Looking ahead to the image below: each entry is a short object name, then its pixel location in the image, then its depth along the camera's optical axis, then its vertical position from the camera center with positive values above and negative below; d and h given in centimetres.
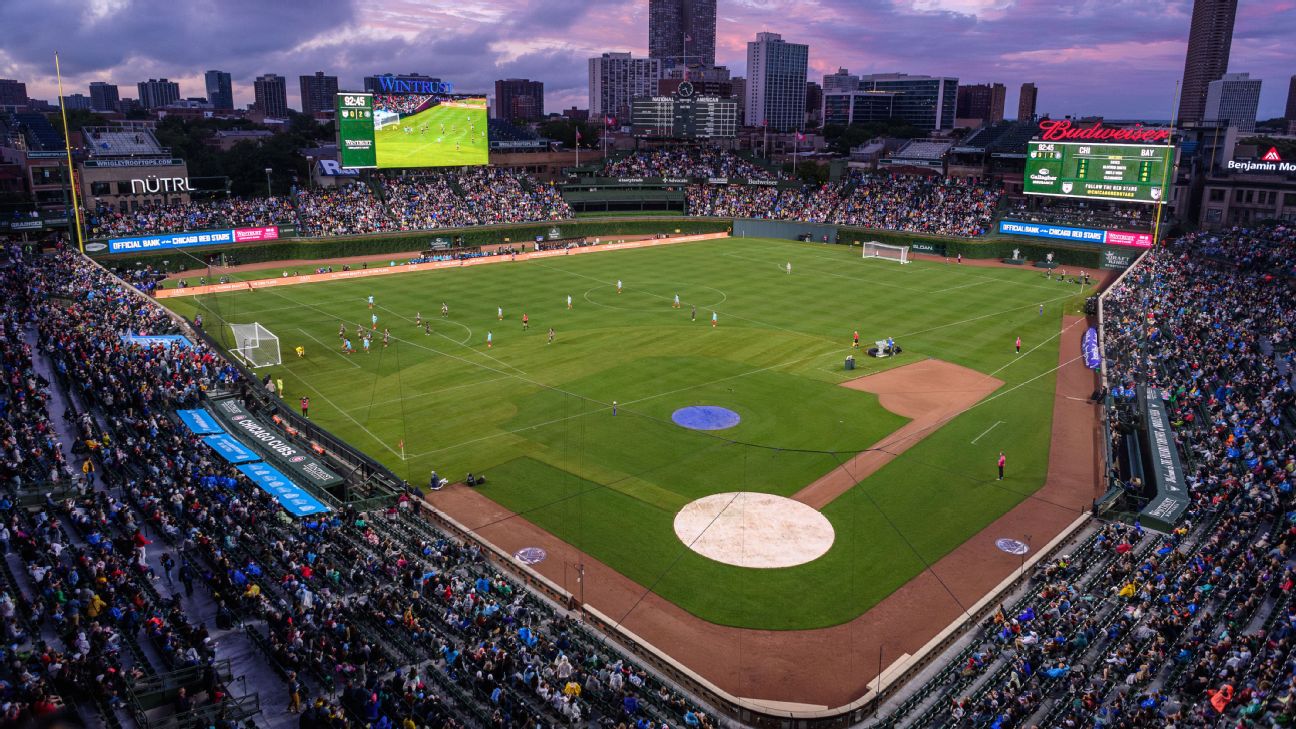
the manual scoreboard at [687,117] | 13262 +728
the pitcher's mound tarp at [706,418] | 4081 -1193
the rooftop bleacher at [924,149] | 14573 +300
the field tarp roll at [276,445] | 3180 -1106
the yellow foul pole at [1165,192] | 8006 -206
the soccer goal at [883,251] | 9362 -904
